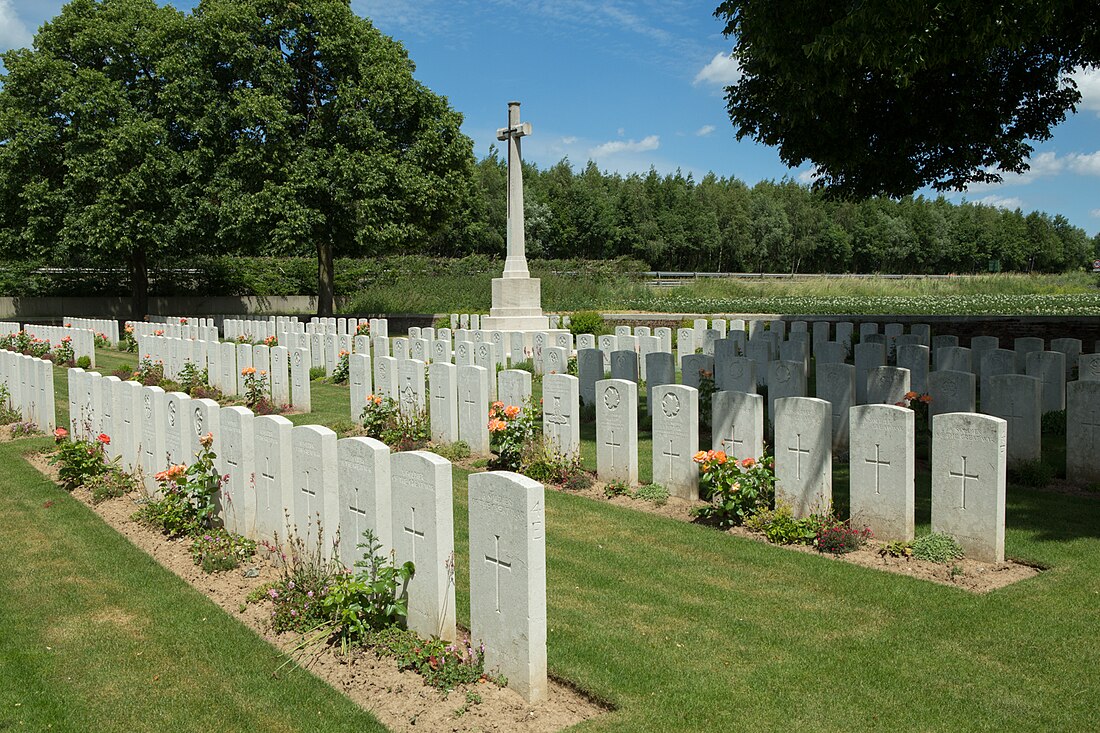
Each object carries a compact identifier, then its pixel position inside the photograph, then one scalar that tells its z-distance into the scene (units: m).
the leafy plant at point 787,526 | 6.57
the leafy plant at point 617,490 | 8.09
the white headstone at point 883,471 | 6.30
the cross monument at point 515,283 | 21.91
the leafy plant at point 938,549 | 6.04
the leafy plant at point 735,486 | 7.01
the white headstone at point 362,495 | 4.87
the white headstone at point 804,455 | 6.71
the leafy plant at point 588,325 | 22.19
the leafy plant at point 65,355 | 19.88
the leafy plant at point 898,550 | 6.20
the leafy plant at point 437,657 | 4.28
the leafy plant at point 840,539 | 6.36
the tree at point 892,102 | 11.42
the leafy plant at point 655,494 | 7.81
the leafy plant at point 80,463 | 8.55
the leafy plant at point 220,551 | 6.08
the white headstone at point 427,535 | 4.49
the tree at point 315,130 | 26.94
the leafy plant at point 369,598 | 4.66
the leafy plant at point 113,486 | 8.05
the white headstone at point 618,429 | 8.15
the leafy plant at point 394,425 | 10.39
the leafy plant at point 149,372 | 15.41
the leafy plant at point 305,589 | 5.03
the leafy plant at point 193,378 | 14.70
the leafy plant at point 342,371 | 16.36
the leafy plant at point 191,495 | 6.62
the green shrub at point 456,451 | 9.70
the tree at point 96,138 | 27.83
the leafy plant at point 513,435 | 8.90
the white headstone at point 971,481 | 5.91
